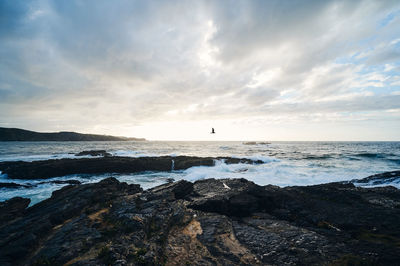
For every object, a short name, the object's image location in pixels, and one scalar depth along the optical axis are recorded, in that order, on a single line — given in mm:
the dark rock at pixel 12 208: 9312
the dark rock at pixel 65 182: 21959
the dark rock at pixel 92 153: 52481
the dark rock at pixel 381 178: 18391
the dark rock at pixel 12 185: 20106
